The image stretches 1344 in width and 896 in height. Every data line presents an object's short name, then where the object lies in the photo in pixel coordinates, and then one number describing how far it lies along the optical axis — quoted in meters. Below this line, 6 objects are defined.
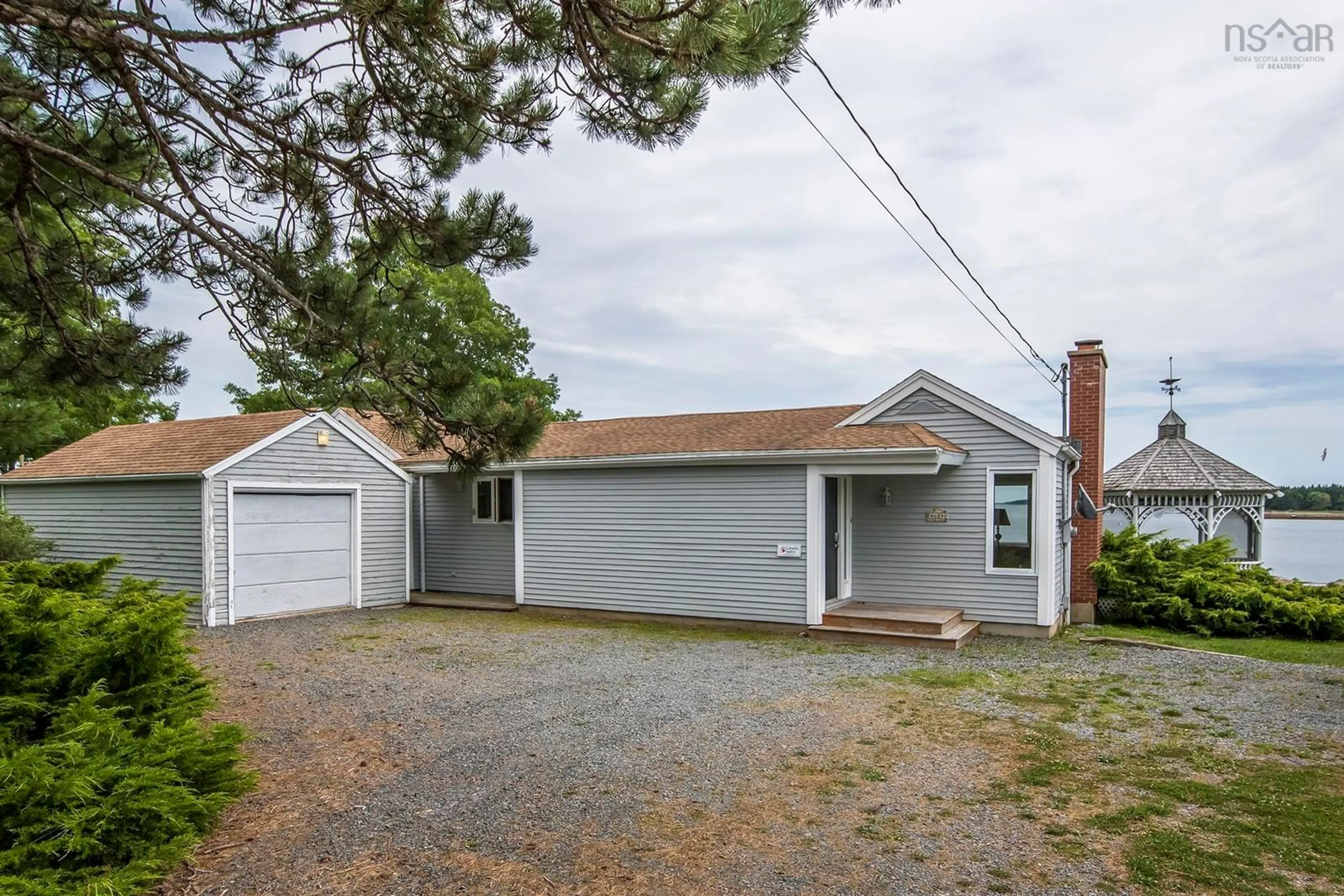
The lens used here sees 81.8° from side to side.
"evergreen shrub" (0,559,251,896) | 3.11
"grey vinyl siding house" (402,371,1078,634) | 9.93
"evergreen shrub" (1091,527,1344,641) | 10.91
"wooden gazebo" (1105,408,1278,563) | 14.94
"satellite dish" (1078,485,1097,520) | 10.89
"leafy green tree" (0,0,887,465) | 4.35
